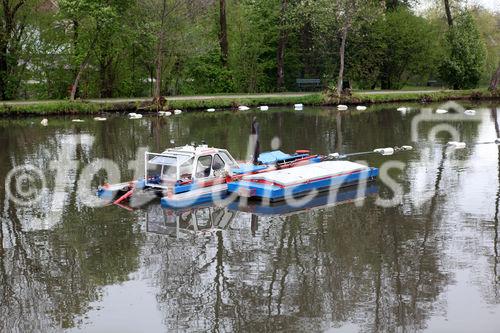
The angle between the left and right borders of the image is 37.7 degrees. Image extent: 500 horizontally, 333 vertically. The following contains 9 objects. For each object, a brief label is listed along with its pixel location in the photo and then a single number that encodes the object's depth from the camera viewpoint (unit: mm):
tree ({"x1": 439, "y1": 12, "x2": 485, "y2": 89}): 54094
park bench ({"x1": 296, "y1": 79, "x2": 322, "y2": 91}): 54875
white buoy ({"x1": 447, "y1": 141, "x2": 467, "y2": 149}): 27469
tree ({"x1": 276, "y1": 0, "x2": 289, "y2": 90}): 52188
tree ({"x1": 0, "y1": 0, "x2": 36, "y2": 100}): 45375
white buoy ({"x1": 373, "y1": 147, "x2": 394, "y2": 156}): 25750
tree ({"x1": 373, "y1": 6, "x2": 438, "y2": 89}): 53969
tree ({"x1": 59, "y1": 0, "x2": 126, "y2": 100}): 41812
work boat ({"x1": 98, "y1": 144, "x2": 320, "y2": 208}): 19000
